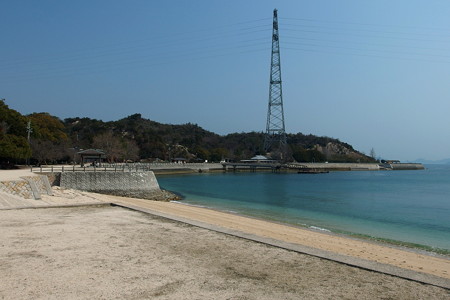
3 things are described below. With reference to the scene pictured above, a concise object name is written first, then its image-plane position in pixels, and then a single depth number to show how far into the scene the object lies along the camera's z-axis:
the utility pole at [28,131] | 50.62
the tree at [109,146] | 78.97
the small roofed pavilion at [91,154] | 41.66
